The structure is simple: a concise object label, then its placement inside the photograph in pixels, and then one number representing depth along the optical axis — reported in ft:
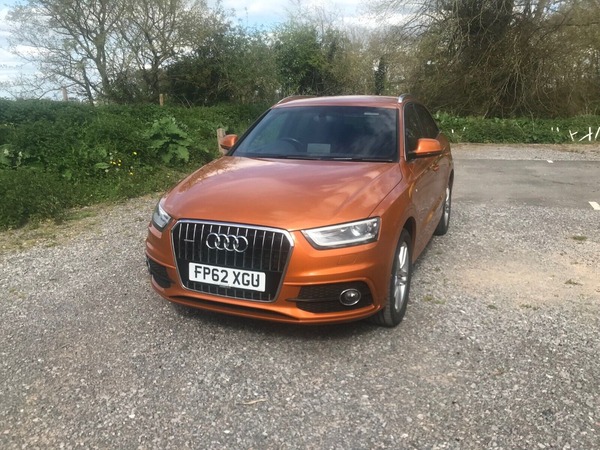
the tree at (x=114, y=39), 60.85
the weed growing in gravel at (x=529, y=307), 12.96
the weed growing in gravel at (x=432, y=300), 13.30
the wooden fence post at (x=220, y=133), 36.36
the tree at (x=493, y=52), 58.65
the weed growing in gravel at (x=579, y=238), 19.03
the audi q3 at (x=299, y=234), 10.15
